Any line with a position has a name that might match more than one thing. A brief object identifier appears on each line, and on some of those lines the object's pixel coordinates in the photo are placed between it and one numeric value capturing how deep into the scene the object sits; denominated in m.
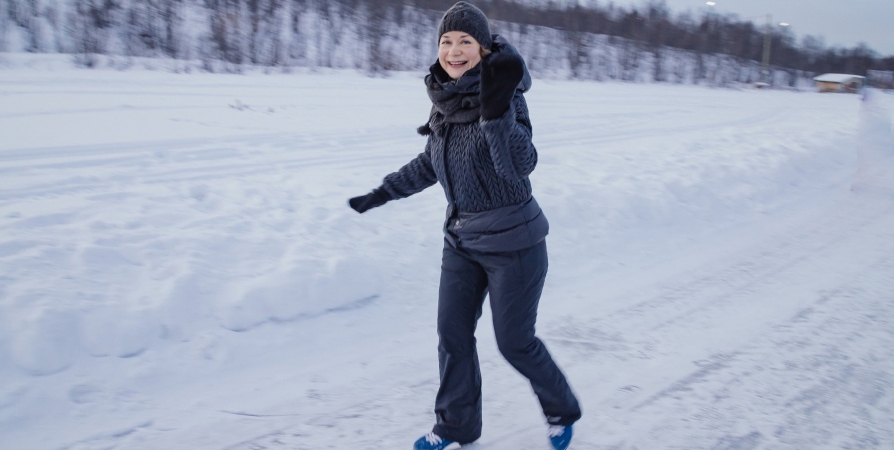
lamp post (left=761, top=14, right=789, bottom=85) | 46.66
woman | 2.22
